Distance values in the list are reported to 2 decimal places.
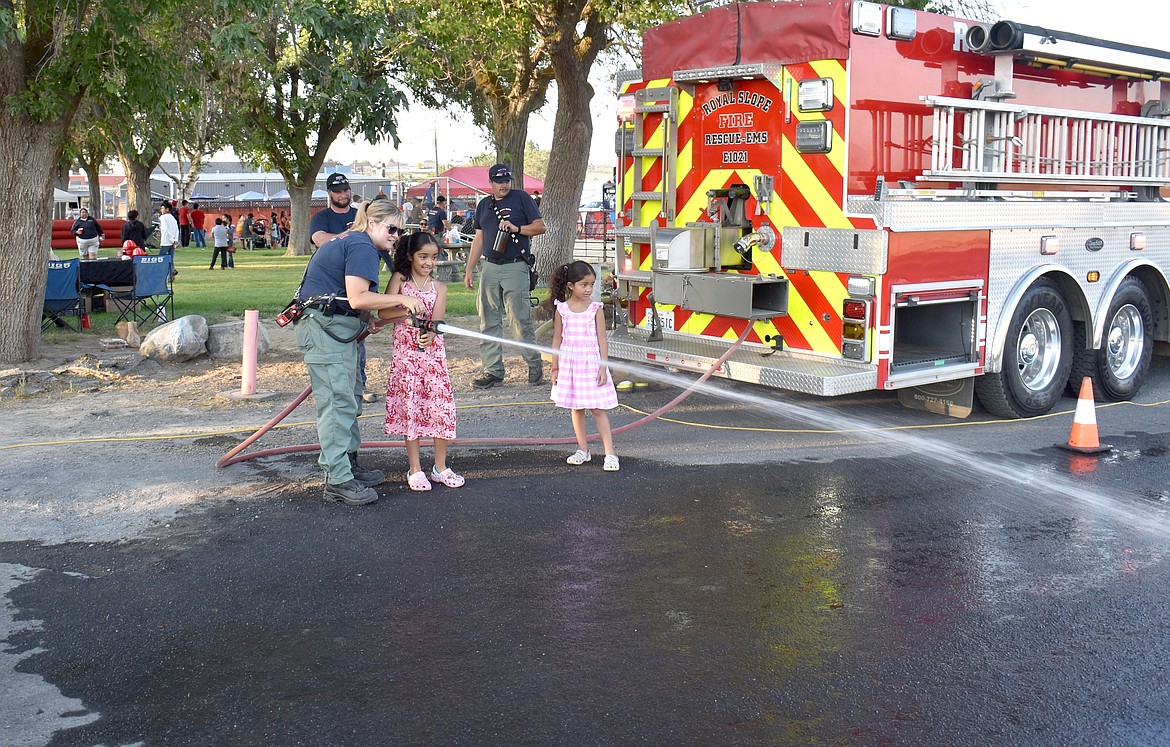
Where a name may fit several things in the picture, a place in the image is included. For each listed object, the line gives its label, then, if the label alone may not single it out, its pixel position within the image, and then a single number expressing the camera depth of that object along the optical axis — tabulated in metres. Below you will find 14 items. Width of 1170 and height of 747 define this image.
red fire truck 7.50
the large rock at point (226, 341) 11.12
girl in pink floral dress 6.38
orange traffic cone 7.49
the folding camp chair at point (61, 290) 12.73
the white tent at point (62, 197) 52.81
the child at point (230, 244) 28.25
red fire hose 6.98
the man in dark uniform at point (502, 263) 9.58
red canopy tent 42.33
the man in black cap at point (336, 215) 8.95
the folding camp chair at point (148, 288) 13.51
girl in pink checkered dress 6.94
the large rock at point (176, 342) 10.76
